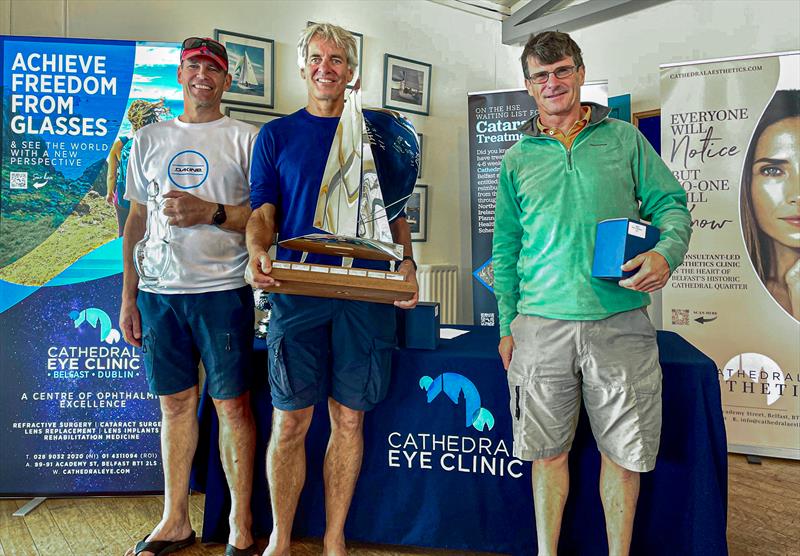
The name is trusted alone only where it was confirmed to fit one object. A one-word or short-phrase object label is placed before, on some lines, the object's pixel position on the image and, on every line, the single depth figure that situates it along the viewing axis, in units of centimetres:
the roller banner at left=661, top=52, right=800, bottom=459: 276
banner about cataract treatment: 354
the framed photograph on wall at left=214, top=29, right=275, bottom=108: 307
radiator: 377
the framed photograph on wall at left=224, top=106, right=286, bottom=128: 309
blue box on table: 186
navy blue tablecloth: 167
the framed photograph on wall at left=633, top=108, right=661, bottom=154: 355
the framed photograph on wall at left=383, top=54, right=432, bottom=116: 369
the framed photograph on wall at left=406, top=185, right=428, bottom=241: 381
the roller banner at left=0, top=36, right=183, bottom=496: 219
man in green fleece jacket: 147
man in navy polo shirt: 163
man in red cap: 176
